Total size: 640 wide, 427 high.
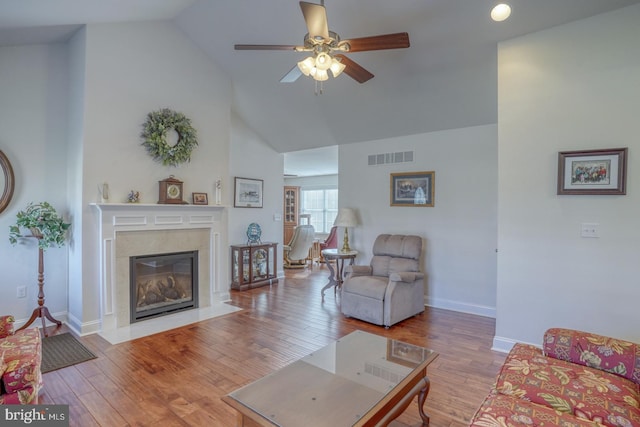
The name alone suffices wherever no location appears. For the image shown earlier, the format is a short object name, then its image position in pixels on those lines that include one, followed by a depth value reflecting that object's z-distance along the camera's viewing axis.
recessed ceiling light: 2.81
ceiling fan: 2.20
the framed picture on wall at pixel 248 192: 5.78
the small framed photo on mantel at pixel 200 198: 4.40
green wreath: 3.94
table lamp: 5.23
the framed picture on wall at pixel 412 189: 4.80
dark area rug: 2.86
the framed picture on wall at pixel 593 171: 2.71
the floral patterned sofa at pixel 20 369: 1.84
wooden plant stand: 3.51
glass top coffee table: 1.58
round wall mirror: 3.50
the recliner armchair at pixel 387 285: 3.87
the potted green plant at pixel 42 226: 3.38
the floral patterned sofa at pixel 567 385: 1.46
